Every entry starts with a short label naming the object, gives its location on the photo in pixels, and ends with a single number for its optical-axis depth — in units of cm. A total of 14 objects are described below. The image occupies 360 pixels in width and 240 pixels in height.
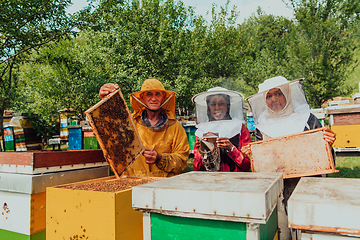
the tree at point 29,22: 483
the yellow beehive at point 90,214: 132
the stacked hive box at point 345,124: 698
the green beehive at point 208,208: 95
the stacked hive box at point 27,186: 183
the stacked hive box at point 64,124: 1051
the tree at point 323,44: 1200
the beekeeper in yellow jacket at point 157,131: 236
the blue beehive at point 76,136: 887
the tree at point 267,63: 1620
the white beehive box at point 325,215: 80
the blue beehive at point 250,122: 1093
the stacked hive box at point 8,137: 731
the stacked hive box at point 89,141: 1008
